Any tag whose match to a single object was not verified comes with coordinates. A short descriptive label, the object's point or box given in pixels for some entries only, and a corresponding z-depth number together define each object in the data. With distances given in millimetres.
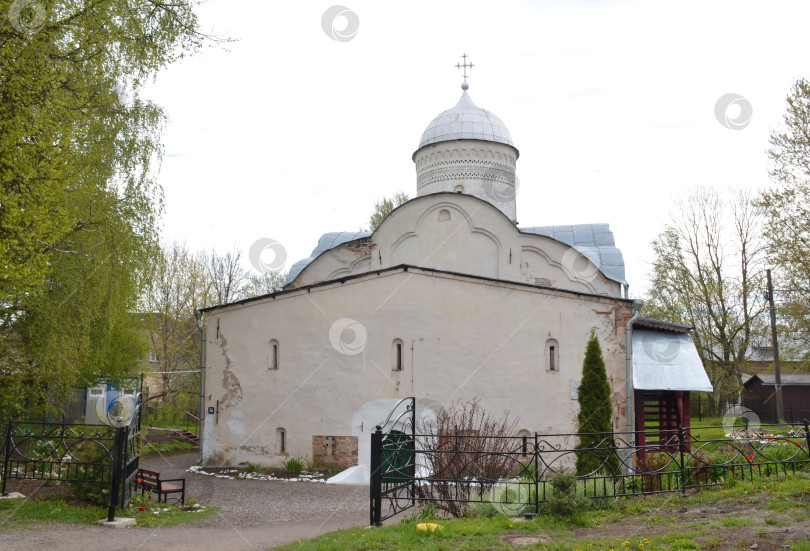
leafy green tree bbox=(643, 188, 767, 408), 27609
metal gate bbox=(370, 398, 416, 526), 7918
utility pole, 24719
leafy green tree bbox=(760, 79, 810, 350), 19203
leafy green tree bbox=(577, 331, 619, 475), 13133
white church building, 14414
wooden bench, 10570
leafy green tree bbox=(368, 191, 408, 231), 35625
